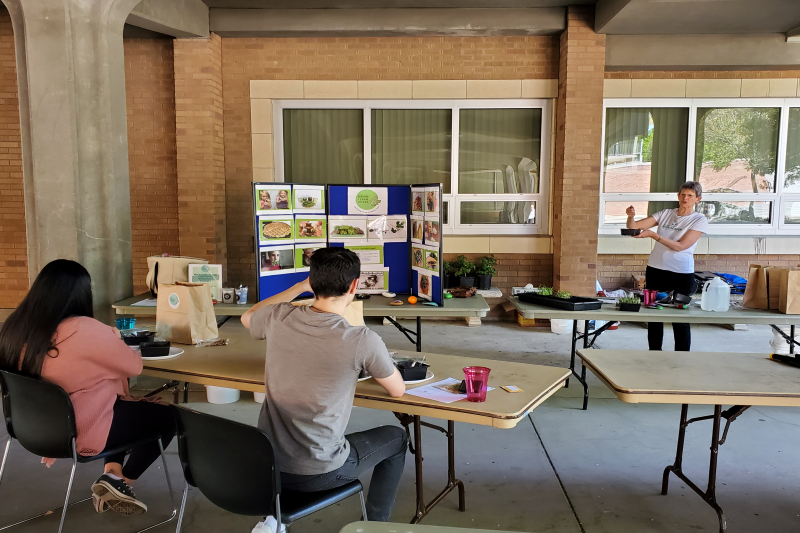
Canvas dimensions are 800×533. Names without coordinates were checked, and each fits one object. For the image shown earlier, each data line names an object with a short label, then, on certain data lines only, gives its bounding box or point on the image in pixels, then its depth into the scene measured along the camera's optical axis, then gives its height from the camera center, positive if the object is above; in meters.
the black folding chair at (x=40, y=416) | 2.45 -0.89
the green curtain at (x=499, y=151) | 7.59 +0.85
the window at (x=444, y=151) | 7.57 +0.84
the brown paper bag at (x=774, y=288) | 4.55 -0.54
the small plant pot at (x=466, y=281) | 6.72 -0.74
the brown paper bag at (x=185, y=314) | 3.38 -0.58
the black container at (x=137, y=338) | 3.34 -0.71
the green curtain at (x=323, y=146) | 7.59 +0.90
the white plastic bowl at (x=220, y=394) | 4.61 -1.42
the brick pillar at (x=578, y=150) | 6.98 +0.81
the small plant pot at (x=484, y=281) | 7.16 -0.79
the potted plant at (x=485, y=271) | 7.16 -0.69
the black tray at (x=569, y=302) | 4.51 -0.67
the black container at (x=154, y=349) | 3.12 -0.72
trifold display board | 4.82 -0.15
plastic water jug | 4.48 -0.59
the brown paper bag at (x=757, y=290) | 4.58 -0.56
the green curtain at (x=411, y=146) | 7.61 +0.91
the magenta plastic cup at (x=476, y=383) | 2.42 -0.69
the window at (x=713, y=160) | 7.73 +0.77
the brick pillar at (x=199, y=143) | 7.05 +0.87
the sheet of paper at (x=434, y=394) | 2.45 -0.76
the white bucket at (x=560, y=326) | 7.12 -1.33
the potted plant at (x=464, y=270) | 6.74 -0.67
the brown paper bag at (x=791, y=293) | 4.36 -0.55
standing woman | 4.83 -0.26
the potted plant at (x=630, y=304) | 4.51 -0.67
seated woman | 2.55 -0.60
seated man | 2.18 -0.60
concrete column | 4.64 +0.69
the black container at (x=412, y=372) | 2.69 -0.72
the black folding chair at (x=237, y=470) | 1.97 -0.90
